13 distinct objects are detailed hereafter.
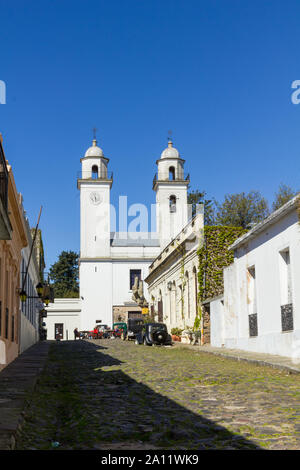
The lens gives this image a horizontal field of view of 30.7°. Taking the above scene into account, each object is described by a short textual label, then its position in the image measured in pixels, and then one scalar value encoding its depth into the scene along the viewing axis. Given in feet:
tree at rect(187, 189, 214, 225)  171.72
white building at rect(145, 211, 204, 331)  91.76
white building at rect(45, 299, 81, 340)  187.62
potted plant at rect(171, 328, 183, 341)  101.35
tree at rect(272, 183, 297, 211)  156.46
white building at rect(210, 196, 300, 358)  48.52
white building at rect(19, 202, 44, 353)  73.98
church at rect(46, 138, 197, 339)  175.63
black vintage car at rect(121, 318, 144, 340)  112.06
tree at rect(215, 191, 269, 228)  163.43
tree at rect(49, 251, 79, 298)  281.95
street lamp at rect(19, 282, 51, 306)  63.13
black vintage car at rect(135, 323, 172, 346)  87.56
